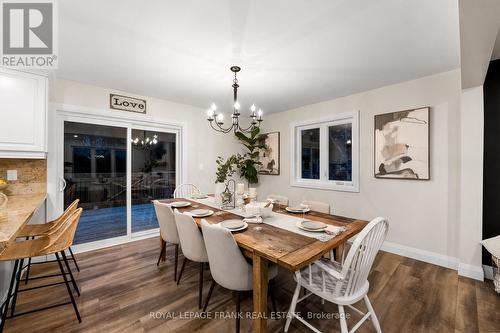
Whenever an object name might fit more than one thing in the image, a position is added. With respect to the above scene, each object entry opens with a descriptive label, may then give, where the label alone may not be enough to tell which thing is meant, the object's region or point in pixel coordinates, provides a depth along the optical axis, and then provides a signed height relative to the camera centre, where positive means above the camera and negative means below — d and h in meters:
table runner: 1.63 -0.53
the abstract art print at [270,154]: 4.65 +0.29
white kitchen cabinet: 2.24 +0.58
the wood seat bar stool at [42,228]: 2.12 -0.67
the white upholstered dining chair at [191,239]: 1.84 -0.67
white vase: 2.67 -0.29
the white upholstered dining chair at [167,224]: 2.21 -0.63
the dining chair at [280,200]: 2.84 -0.47
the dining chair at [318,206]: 2.49 -0.49
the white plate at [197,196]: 3.19 -0.47
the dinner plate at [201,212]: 2.18 -0.50
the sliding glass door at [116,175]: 3.12 -0.15
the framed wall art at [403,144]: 2.76 +0.32
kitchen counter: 1.23 -0.40
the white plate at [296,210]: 2.31 -0.49
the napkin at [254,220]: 1.97 -0.51
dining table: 1.30 -0.55
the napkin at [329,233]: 1.57 -0.53
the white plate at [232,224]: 1.77 -0.50
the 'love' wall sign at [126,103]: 3.26 +1.02
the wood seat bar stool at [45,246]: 1.58 -0.67
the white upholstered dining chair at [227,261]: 1.46 -0.69
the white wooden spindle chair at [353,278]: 1.30 -0.78
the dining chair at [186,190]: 3.93 -0.46
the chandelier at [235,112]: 2.31 +0.62
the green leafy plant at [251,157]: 4.77 +0.23
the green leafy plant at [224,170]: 2.37 -0.04
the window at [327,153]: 3.48 +0.26
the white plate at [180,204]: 2.56 -0.48
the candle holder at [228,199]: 2.57 -0.41
